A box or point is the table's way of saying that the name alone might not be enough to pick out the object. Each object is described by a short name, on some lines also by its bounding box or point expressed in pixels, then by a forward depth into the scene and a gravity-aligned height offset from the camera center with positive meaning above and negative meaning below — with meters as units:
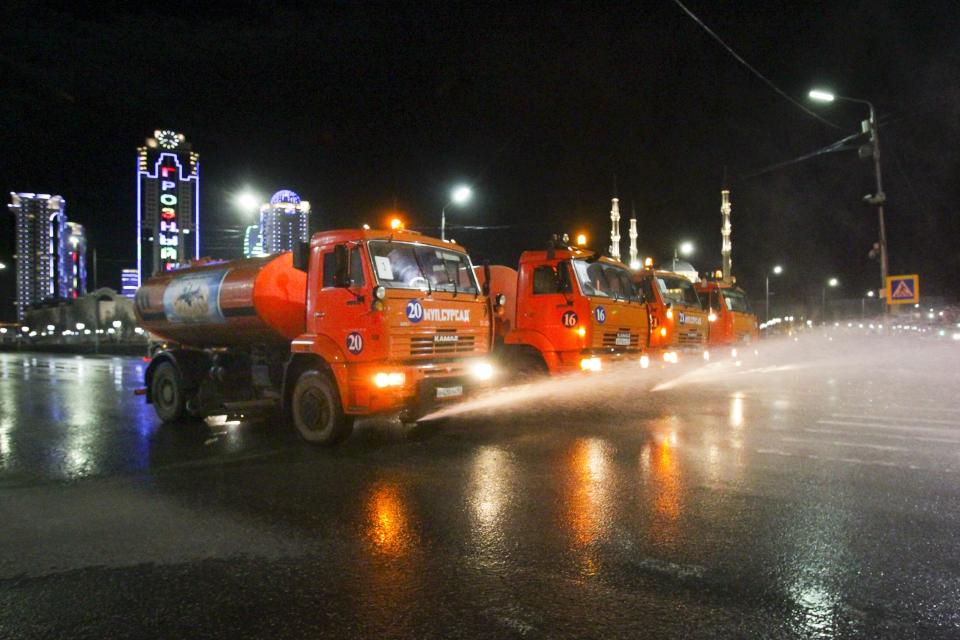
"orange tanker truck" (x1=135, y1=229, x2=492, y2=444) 8.00 -0.03
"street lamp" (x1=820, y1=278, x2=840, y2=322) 74.44 +2.28
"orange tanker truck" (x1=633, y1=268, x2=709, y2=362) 14.33 +0.22
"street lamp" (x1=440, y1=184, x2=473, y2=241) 22.40 +4.44
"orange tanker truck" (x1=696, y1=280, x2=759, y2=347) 18.52 +0.31
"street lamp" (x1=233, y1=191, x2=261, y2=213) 19.95 +4.03
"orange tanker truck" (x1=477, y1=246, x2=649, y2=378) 11.07 +0.19
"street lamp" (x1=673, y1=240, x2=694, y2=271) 49.31 +5.62
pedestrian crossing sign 19.33 +0.93
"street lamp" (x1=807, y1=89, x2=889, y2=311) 20.08 +5.04
